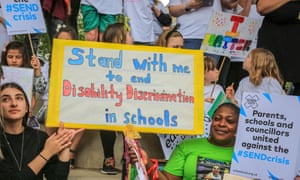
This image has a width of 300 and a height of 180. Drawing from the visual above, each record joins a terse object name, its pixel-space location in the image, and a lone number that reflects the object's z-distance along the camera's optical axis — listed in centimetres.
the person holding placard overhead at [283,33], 504
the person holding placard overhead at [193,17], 623
